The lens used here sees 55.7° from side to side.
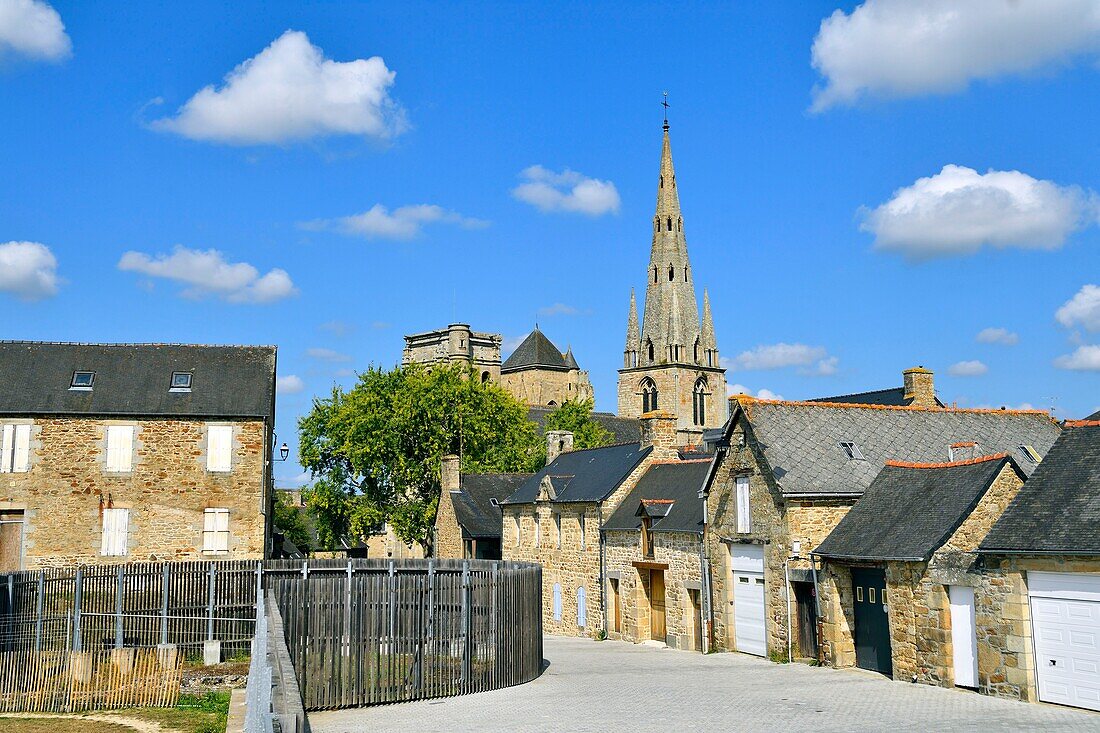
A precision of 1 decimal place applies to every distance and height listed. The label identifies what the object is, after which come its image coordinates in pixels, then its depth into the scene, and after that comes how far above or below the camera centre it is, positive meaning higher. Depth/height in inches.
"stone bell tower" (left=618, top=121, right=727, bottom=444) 3597.4 +600.6
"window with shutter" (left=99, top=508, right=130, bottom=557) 1098.7 -8.9
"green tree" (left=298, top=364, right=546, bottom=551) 1958.7 +141.0
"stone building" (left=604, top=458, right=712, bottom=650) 1085.8 -47.0
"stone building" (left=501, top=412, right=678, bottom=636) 1320.1 -1.2
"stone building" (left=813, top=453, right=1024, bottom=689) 707.4 -41.6
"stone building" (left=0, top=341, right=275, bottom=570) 1096.2 +61.7
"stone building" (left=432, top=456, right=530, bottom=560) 1633.9 +9.2
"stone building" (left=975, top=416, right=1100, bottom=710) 612.7 -46.0
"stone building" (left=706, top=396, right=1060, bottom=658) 900.6 +30.4
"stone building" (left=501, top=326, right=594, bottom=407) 4510.3 +621.6
